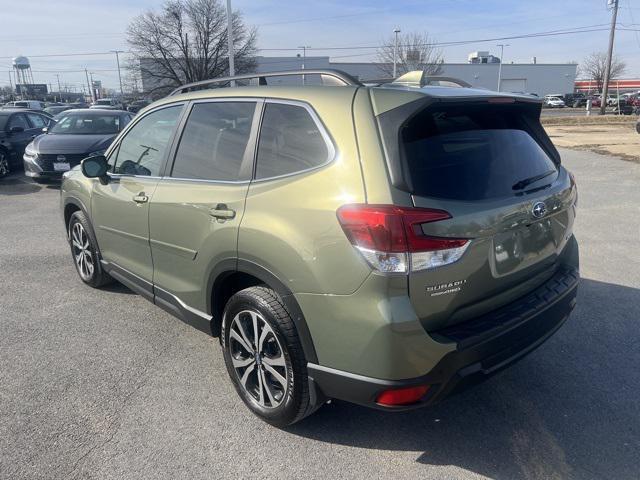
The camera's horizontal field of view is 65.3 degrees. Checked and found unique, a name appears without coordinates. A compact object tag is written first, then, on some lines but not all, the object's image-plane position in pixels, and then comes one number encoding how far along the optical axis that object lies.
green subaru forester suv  2.20
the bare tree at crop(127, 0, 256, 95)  43.41
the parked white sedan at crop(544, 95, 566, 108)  57.62
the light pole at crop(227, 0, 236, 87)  25.95
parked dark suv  11.91
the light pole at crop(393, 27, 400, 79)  52.40
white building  69.69
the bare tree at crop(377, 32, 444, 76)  56.84
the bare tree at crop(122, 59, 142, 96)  44.06
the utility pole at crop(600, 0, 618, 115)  37.22
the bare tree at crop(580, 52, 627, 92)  77.81
